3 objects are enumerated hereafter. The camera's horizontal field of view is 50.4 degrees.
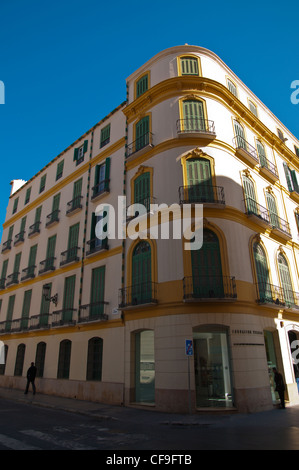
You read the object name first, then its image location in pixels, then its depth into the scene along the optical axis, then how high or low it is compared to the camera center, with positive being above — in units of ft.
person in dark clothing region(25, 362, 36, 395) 65.88 -1.83
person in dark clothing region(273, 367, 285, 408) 48.24 -3.17
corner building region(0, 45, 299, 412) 46.37 +17.65
